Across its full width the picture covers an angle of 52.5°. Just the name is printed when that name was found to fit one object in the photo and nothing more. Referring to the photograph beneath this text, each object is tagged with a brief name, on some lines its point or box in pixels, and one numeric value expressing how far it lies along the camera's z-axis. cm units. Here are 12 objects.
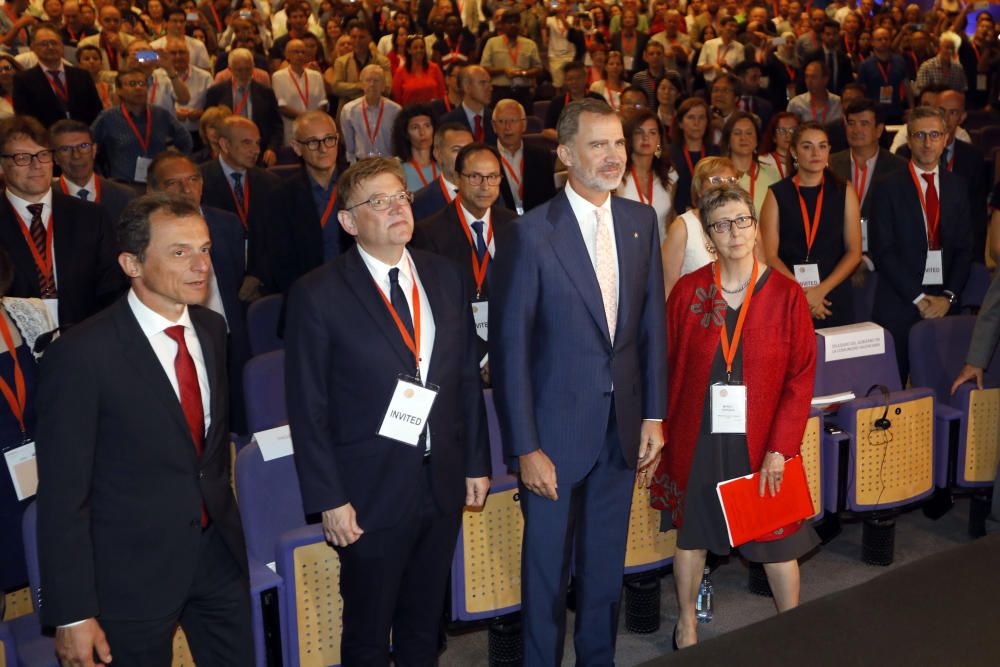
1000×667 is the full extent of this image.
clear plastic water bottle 372
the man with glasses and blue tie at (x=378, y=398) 262
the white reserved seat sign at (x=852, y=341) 402
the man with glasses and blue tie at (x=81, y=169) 470
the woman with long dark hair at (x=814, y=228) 470
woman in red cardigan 315
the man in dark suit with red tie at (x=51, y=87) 739
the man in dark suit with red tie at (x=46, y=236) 397
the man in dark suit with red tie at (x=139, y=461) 214
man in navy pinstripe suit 286
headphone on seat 391
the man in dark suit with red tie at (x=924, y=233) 484
